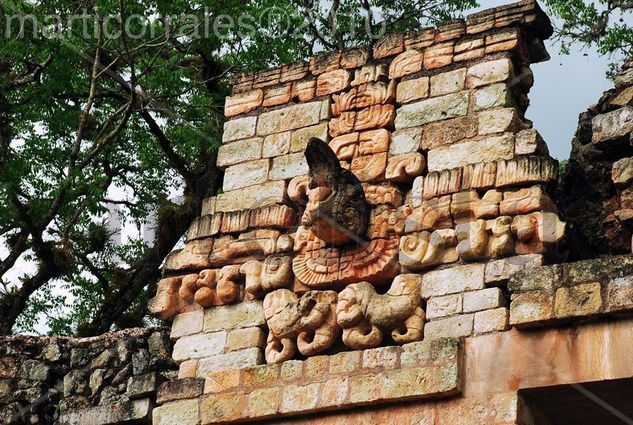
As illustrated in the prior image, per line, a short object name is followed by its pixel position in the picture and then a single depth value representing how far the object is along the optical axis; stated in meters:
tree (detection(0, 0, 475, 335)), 13.97
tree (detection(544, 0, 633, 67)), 14.12
